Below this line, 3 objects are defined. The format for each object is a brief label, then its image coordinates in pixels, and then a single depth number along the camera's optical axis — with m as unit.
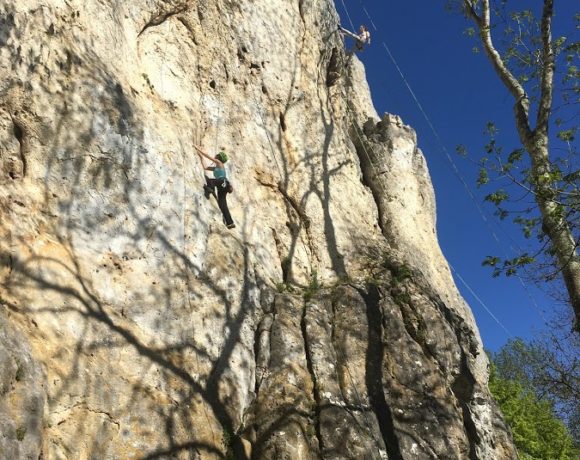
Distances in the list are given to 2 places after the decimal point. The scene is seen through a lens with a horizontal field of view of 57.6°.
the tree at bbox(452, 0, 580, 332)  7.45
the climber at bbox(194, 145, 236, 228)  11.37
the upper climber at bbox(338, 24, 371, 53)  22.31
